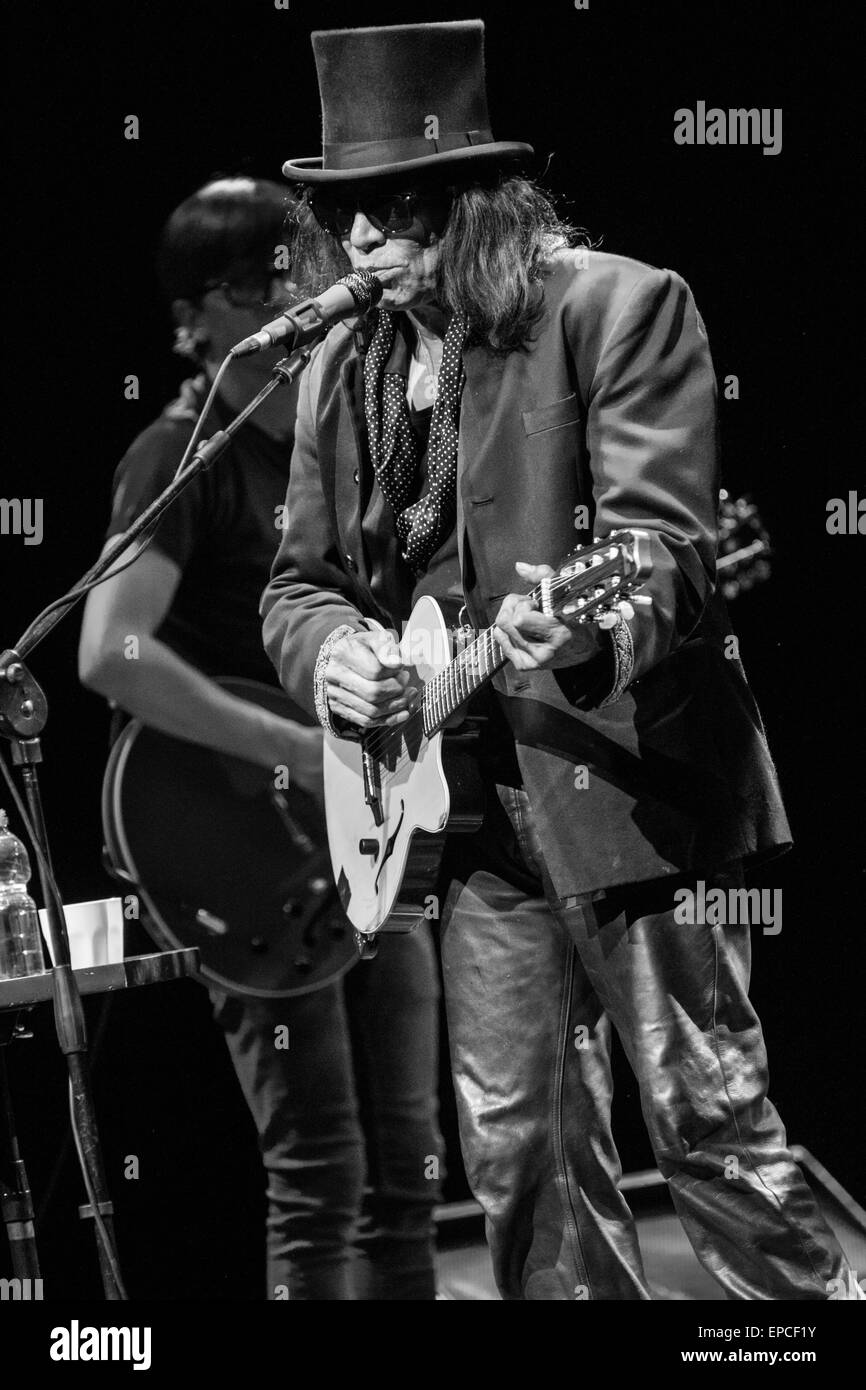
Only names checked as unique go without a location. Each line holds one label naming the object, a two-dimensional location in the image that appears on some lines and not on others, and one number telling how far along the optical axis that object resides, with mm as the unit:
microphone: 2322
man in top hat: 2270
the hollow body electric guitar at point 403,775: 2406
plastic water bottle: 2709
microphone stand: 2191
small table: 2428
